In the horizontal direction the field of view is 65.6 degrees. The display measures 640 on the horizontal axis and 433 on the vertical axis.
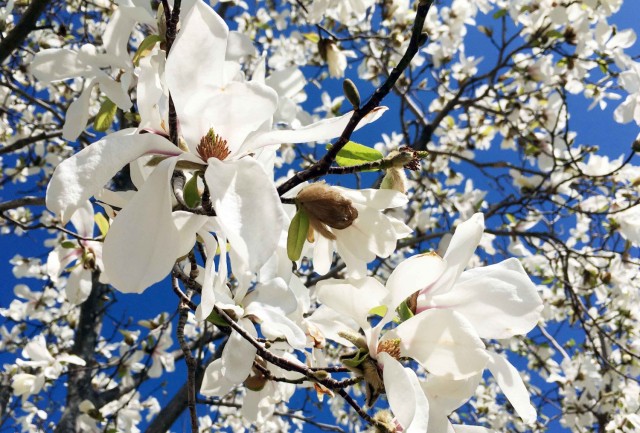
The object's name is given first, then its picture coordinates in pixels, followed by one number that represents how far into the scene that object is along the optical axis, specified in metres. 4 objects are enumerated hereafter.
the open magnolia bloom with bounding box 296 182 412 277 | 0.44
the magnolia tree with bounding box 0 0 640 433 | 0.36
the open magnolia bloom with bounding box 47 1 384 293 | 0.34
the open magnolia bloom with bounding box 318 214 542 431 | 0.42
